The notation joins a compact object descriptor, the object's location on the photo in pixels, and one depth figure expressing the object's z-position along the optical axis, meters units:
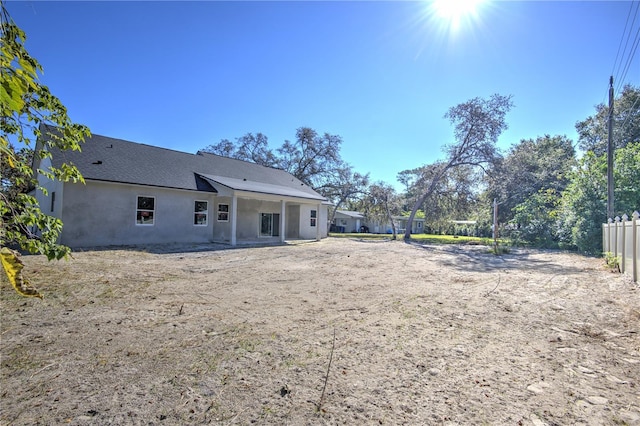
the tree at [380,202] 27.23
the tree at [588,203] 15.14
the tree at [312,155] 34.44
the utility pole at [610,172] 13.40
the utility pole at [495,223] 20.71
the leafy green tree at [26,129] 1.06
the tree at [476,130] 21.75
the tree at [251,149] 36.19
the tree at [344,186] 30.64
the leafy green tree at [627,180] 14.20
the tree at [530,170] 22.66
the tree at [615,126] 24.59
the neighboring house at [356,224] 43.59
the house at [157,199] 12.58
